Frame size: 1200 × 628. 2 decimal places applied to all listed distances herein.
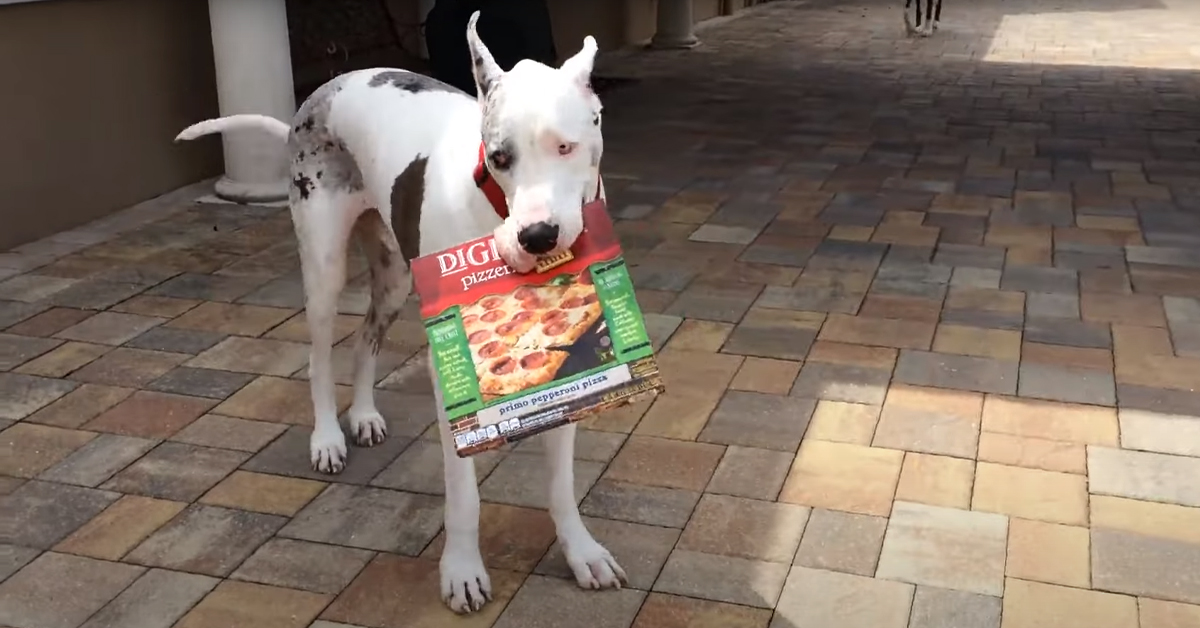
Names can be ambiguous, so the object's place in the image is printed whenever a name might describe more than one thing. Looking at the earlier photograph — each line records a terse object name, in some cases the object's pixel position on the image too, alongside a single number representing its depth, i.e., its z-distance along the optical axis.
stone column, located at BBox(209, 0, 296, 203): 5.33
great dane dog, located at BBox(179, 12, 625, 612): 1.86
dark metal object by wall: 5.58
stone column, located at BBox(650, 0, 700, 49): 11.65
